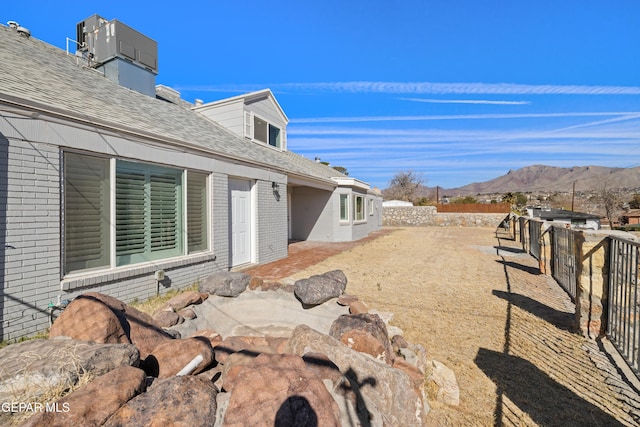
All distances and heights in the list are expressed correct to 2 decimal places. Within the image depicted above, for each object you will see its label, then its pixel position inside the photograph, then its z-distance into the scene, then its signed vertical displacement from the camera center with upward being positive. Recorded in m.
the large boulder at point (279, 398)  2.15 -1.45
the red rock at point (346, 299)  5.02 -1.53
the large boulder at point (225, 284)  5.36 -1.37
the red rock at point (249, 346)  3.50 -1.75
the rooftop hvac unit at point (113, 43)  8.88 +5.23
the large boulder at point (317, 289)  5.10 -1.39
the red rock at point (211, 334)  4.33 -1.91
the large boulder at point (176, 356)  2.96 -1.53
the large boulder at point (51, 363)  2.24 -1.31
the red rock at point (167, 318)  4.37 -1.64
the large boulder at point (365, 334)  3.42 -1.55
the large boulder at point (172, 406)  2.10 -1.47
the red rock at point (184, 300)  4.81 -1.53
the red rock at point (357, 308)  4.74 -1.59
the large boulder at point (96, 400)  1.95 -1.38
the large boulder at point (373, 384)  2.69 -1.70
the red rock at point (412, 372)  3.21 -1.82
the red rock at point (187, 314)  4.71 -1.68
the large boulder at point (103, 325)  3.14 -1.30
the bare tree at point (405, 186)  52.75 +4.58
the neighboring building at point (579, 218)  17.73 -0.42
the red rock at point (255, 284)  5.54 -1.40
